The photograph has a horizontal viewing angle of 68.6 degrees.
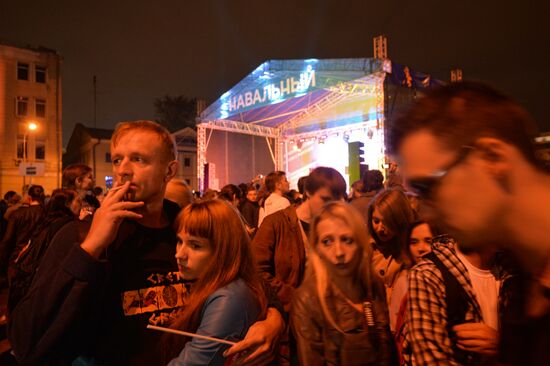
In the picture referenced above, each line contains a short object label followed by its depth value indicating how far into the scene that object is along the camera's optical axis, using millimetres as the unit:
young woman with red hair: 1751
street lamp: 30109
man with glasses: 1027
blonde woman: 2359
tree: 57469
